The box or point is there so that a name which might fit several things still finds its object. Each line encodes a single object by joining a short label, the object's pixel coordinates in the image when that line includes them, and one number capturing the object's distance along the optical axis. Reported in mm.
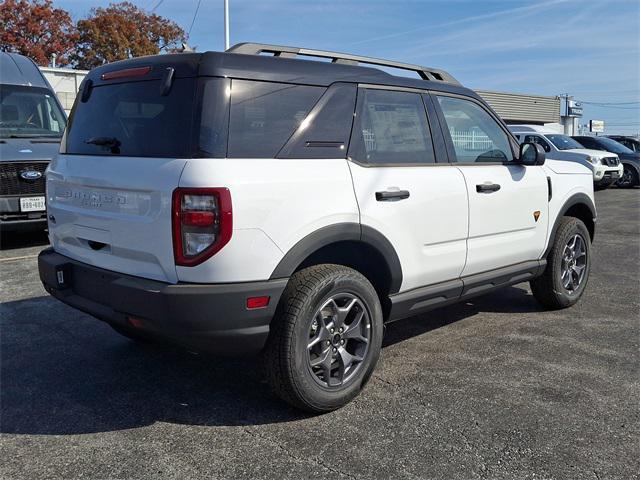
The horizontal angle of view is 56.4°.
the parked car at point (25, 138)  7750
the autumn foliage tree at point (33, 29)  32375
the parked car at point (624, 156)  19203
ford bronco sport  2887
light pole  22953
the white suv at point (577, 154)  16656
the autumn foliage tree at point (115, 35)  35594
